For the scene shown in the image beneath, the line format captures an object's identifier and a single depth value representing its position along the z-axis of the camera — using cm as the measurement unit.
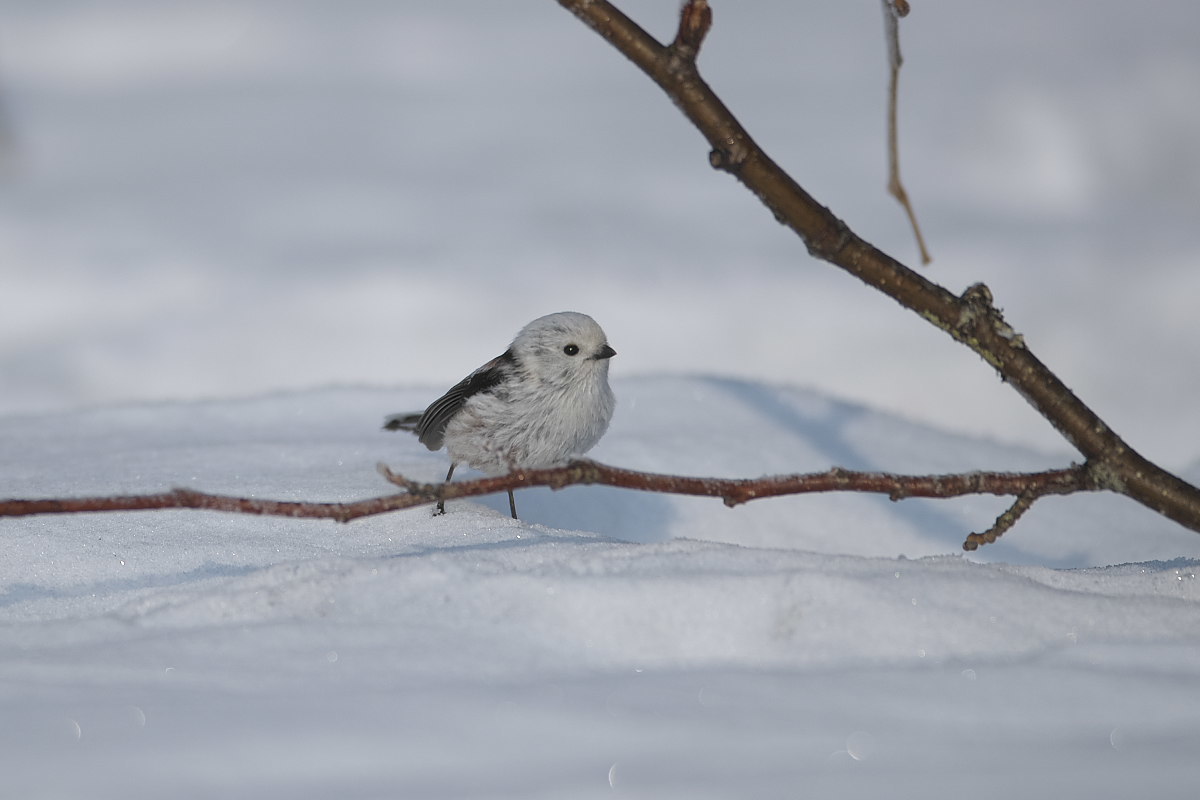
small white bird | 664
